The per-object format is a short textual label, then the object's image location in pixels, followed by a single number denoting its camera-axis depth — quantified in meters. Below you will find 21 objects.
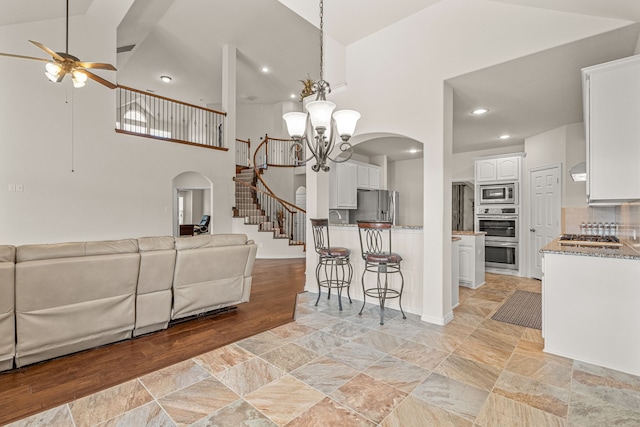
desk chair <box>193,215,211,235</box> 10.48
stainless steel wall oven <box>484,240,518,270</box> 5.74
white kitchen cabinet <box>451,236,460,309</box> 3.81
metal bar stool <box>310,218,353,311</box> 3.82
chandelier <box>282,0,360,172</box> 2.47
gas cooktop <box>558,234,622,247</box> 3.23
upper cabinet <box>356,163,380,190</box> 6.23
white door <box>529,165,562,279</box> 5.07
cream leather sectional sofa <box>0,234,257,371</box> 2.17
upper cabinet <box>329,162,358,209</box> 5.68
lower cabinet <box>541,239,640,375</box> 2.26
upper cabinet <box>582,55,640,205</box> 2.29
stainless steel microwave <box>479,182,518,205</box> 5.73
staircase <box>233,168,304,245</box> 8.00
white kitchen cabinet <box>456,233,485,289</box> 4.81
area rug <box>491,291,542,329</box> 3.36
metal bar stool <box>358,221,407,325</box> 3.31
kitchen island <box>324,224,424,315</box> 3.58
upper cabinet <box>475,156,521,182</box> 5.72
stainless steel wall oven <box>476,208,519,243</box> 5.74
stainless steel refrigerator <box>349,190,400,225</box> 6.39
